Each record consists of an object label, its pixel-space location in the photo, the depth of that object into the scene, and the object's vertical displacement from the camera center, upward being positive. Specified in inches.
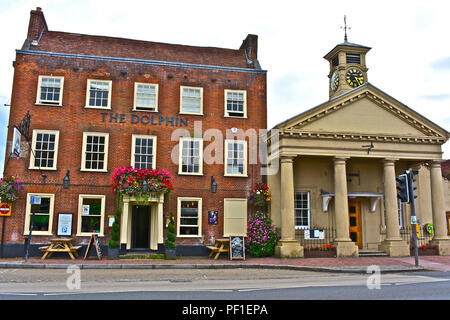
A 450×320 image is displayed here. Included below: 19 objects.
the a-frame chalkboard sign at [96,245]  725.3 -23.6
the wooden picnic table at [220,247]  765.1 -27.6
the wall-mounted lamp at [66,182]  784.3 +90.7
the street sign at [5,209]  749.9 +37.8
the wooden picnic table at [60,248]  732.7 -29.0
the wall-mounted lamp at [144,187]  764.6 +80.3
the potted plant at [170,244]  767.1 -22.1
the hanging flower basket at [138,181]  765.9 +91.7
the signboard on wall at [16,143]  717.9 +150.0
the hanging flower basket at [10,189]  746.8 +75.2
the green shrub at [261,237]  806.5 -8.9
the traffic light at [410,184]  664.4 +77.1
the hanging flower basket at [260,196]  834.2 +70.7
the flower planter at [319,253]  792.9 -38.3
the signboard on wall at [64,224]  775.7 +13.0
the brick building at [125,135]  788.0 +188.4
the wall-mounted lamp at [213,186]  832.9 +90.3
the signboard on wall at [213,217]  829.8 +29.4
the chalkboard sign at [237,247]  749.3 -26.3
